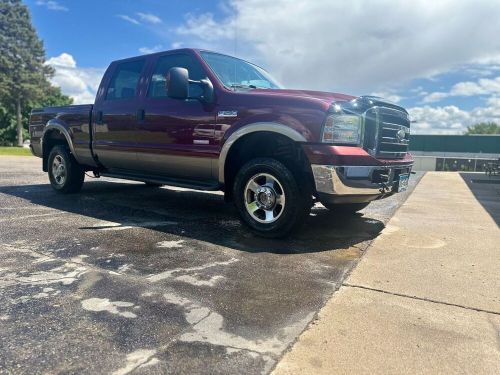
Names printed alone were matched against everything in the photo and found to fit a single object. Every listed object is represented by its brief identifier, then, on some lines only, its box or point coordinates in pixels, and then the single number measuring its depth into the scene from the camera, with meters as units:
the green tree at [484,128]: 99.31
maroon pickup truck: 4.11
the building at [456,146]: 36.97
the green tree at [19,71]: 42.22
